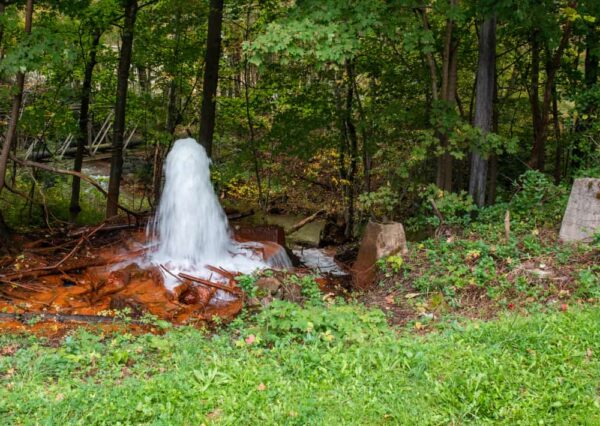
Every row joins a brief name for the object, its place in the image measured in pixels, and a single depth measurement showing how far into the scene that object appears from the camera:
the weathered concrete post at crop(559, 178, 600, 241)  7.06
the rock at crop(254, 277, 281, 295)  7.32
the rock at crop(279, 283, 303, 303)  7.21
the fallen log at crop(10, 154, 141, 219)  8.76
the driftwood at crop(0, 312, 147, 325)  6.38
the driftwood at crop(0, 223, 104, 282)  7.84
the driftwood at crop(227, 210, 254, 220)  11.65
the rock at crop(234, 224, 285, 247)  10.44
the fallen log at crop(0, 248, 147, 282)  7.95
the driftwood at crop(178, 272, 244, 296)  7.75
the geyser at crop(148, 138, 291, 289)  9.08
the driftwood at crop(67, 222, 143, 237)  9.77
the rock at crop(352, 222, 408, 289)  8.17
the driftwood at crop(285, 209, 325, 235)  11.73
